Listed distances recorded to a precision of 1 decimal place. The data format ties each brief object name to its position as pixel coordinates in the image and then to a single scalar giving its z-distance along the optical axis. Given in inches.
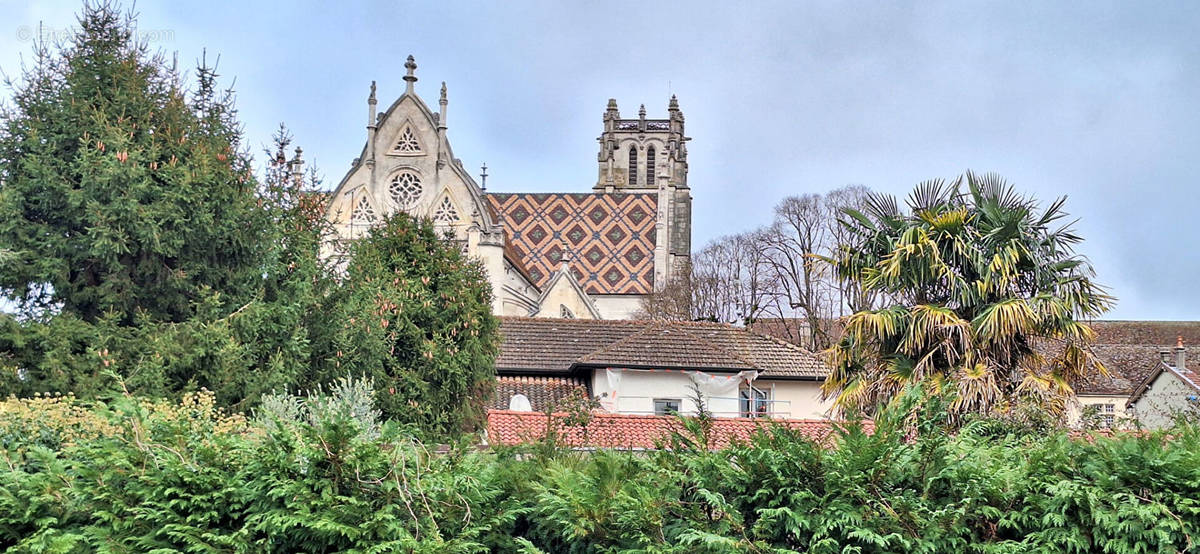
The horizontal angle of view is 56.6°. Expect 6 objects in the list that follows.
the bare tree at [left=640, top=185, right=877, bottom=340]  2127.2
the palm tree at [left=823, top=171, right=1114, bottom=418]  618.5
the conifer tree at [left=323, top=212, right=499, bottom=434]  737.6
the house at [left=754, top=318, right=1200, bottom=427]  1877.5
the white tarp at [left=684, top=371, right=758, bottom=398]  1042.1
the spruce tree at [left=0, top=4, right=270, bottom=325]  610.5
